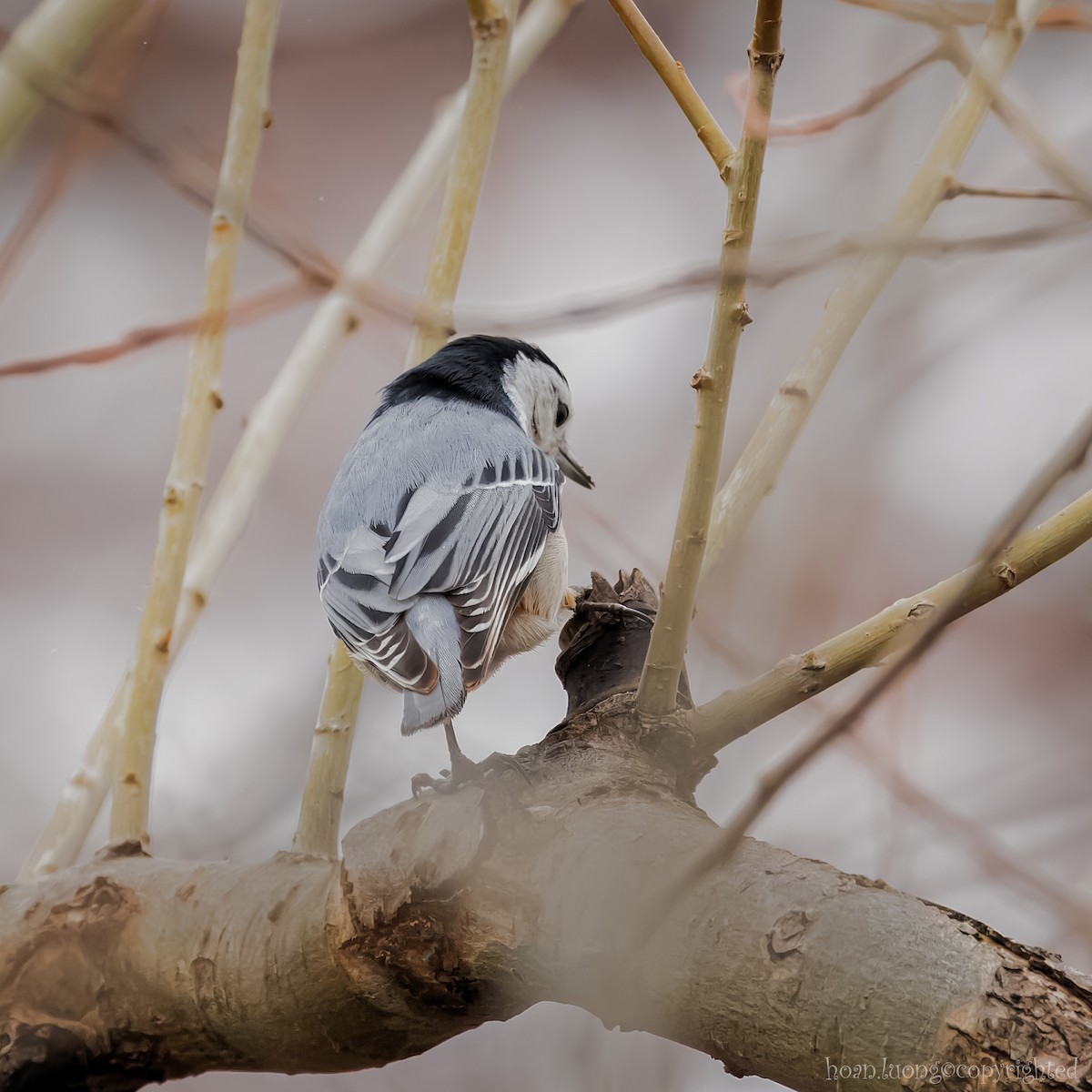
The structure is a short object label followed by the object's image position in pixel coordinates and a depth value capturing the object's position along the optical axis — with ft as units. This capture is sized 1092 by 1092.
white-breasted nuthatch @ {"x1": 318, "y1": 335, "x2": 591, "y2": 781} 14.43
